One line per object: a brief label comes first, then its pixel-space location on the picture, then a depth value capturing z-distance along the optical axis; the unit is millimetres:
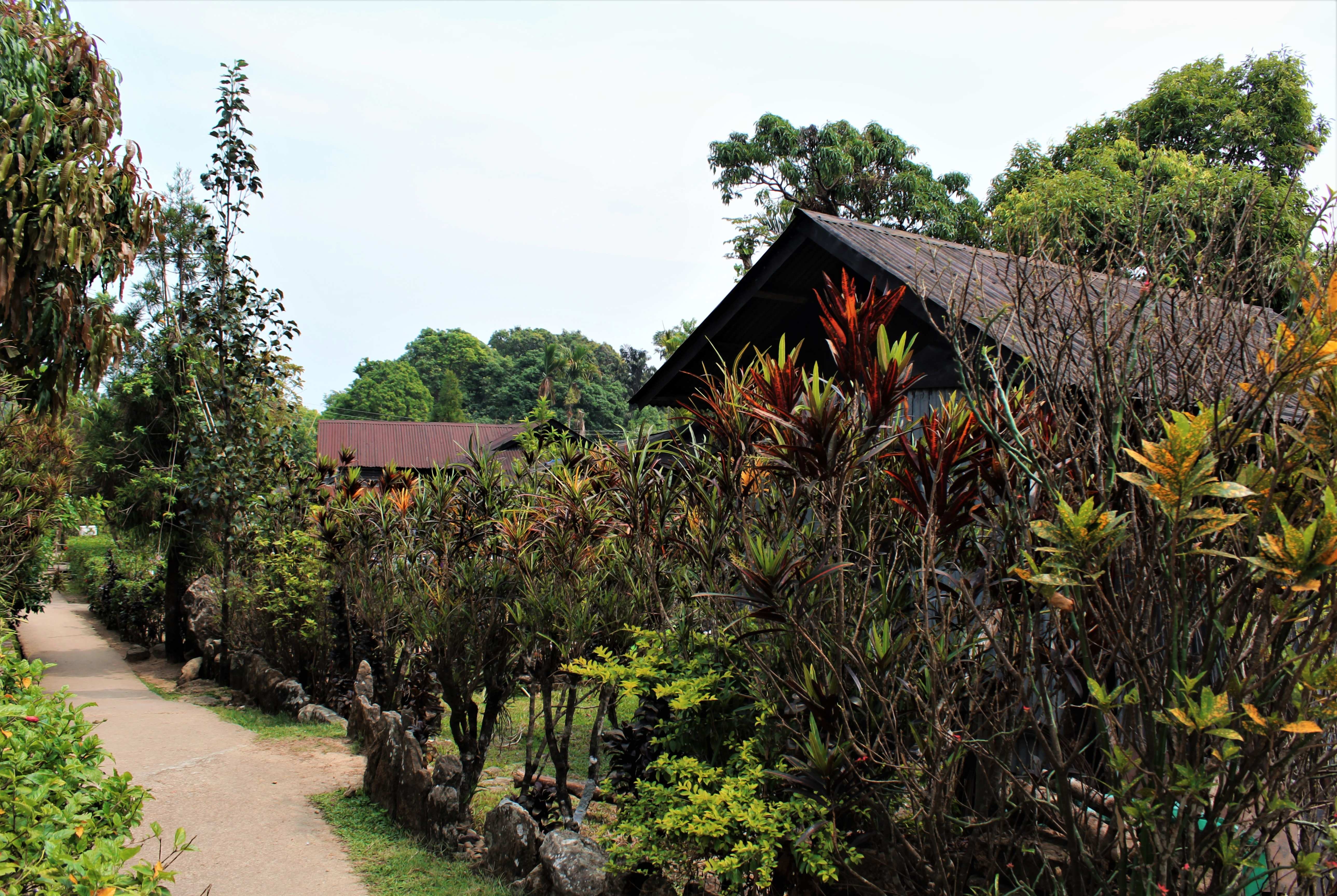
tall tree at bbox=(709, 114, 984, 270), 25484
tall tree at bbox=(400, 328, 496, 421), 71438
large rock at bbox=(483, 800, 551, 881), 4898
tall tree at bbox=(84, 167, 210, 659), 11648
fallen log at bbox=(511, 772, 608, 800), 6387
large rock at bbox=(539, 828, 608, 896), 4293
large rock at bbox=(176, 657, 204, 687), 12203
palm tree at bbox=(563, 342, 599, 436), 50406
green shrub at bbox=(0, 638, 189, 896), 1962
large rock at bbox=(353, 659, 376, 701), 9016
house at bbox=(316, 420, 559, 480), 37062
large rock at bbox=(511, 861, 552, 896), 4590
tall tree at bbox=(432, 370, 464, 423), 59656
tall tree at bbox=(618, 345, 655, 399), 70000
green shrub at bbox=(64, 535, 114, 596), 22641
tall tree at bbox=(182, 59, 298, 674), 11125
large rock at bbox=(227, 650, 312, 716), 9766
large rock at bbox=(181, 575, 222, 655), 12906
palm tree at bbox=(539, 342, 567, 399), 51125
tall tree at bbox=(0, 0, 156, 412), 5188
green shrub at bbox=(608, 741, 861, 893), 3160
